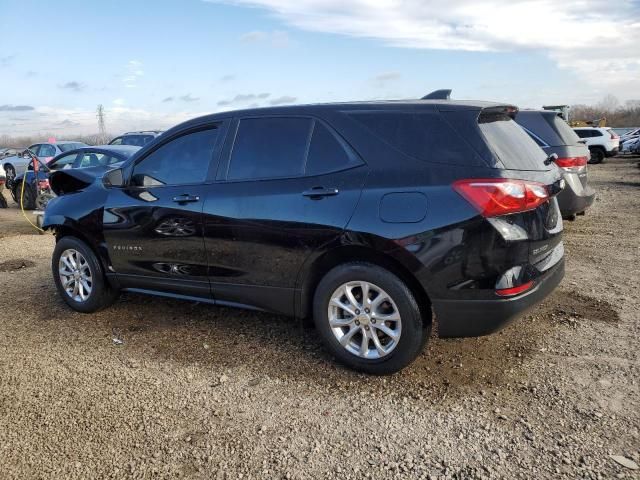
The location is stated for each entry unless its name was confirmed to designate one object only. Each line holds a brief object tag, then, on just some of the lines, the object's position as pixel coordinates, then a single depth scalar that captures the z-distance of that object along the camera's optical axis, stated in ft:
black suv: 10.36
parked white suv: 79.00
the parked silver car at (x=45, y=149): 62.34
